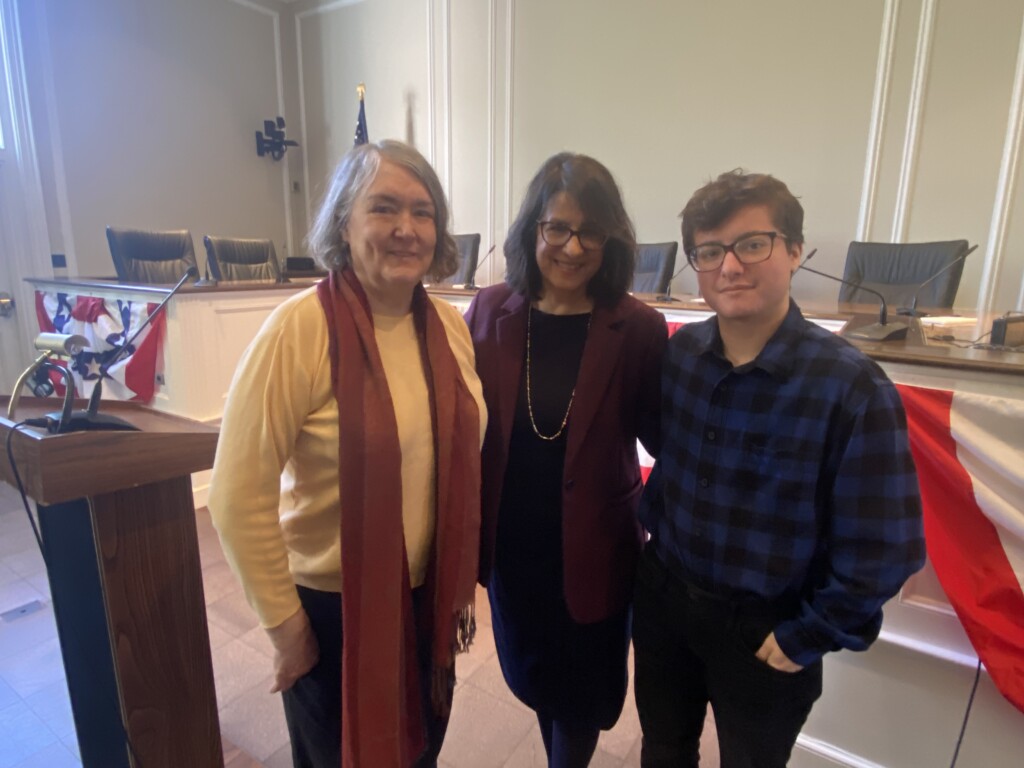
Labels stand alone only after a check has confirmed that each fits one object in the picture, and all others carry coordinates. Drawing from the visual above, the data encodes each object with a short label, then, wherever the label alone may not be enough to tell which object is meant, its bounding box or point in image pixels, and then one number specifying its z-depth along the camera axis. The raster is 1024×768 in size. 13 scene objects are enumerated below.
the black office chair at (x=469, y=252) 4.44
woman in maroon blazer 1.01
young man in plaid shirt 0.78
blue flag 5.64
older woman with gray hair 0.82
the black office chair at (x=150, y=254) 3.99
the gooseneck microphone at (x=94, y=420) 0.82
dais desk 1.22
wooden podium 0.87
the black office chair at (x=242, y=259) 4.34
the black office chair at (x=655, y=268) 3.93
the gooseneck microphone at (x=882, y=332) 1.48
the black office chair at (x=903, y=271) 3.13
